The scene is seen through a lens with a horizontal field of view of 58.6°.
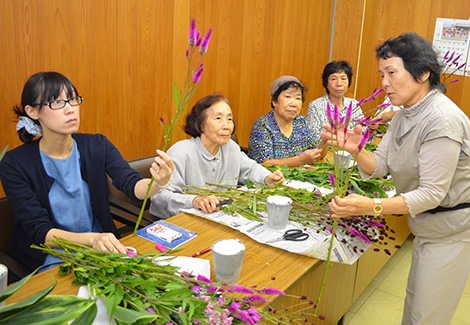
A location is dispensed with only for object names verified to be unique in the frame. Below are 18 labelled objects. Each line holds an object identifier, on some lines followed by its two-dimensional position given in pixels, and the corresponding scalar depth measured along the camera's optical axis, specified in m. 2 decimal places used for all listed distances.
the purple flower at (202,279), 1.11
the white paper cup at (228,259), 1.26
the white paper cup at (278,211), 1.66
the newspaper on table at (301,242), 1.56
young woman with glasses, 1.78
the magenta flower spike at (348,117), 1.19
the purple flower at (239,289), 1.04
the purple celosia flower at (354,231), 1.46
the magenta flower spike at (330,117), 1.24
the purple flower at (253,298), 1.02
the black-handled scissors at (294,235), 1.63
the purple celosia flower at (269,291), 1.04
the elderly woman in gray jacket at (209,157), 2.28
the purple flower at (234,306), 1.00
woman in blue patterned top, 3.09
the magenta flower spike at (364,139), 1.28
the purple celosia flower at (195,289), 1.05
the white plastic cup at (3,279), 0.96
